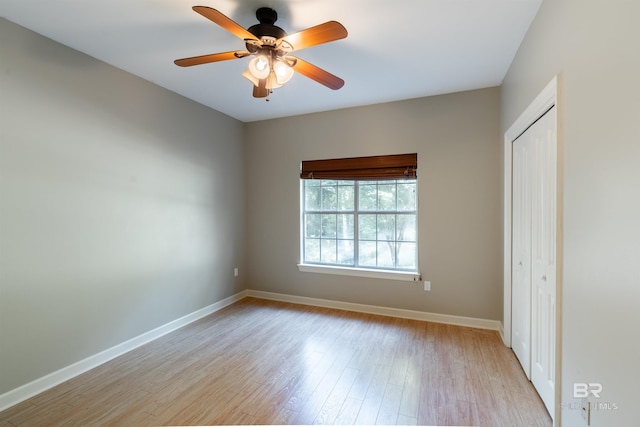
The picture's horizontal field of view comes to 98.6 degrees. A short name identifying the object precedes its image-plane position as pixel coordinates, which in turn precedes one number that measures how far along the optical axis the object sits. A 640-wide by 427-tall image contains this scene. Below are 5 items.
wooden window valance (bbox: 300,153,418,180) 3.33
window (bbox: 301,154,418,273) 3.45
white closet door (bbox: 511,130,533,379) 2.15
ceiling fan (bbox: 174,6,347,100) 1.61
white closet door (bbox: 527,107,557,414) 1.70
